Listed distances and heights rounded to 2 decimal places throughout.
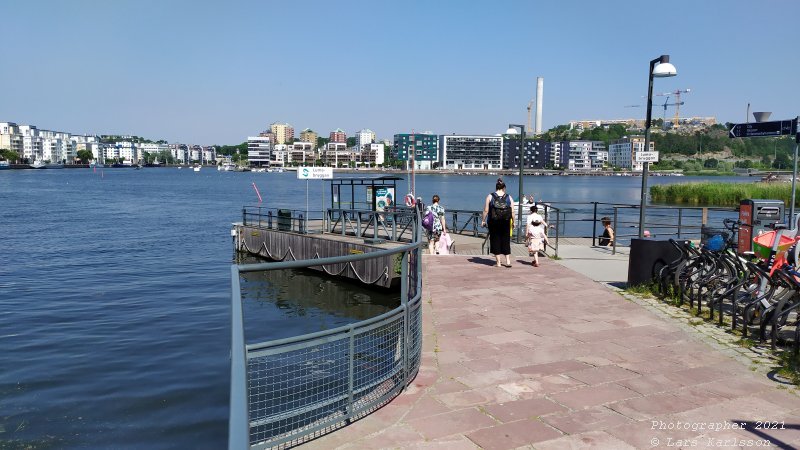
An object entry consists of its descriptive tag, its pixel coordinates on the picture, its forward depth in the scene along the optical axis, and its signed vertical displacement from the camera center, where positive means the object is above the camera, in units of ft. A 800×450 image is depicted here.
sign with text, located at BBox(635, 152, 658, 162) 40.27 +0.30
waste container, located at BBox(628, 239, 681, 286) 29.71 -4.98
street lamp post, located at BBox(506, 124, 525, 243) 52.41 +2.91
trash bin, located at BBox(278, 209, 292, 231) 75.41 -8.28
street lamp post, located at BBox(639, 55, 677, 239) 38.70 +5.81
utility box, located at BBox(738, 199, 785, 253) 33.34 -2.98
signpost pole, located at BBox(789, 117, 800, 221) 31.76 -0.56
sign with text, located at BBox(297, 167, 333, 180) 75.15 -2.17
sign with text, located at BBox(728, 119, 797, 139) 35.01 +2.10
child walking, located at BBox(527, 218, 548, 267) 38.78 -5.12
